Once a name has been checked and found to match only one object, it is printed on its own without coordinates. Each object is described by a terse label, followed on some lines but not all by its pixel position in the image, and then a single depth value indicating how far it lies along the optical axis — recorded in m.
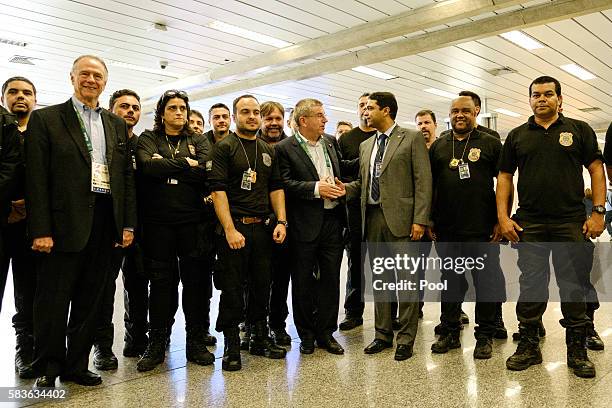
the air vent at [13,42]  7.48
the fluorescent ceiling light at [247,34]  6.89
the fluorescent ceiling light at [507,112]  13.26
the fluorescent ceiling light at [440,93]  10.86
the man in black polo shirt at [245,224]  3.04
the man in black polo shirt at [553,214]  2.94
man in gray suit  3.28
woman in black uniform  3.02
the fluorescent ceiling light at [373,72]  9.21
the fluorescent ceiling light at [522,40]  7.36
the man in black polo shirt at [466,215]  3.32
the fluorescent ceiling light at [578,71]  9.06
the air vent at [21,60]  8.43
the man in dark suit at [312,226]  3.36
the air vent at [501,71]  9.16
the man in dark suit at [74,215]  2.56
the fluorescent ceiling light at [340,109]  12.77
